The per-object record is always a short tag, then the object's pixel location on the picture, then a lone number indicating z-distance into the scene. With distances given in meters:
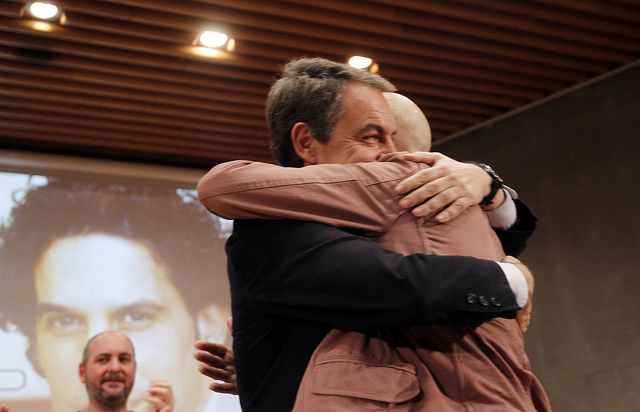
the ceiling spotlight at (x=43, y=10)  4.43
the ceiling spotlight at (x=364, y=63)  5.16
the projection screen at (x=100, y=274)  5.75
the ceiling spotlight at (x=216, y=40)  4.86
